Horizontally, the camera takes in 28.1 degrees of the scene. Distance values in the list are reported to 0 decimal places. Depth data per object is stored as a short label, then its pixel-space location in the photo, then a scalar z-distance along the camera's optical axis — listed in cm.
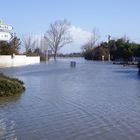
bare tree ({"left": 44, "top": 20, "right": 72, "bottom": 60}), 9098
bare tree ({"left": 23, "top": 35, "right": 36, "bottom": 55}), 8312
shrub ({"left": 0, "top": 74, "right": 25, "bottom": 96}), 1236
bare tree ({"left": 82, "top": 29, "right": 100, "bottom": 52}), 9913
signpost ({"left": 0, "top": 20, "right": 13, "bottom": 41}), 1085
